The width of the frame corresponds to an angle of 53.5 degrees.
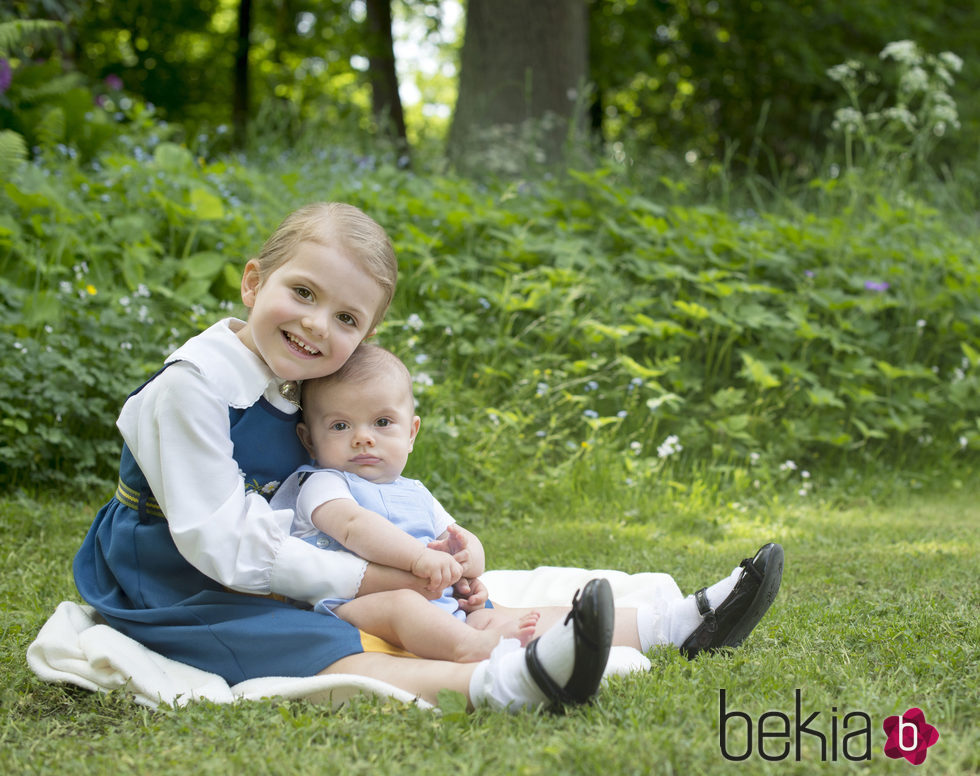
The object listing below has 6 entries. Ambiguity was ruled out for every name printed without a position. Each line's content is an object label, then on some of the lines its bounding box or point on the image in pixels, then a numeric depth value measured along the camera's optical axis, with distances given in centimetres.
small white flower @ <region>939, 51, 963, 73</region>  616
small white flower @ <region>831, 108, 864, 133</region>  620
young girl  220
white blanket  215
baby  225
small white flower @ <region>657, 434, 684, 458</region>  466
